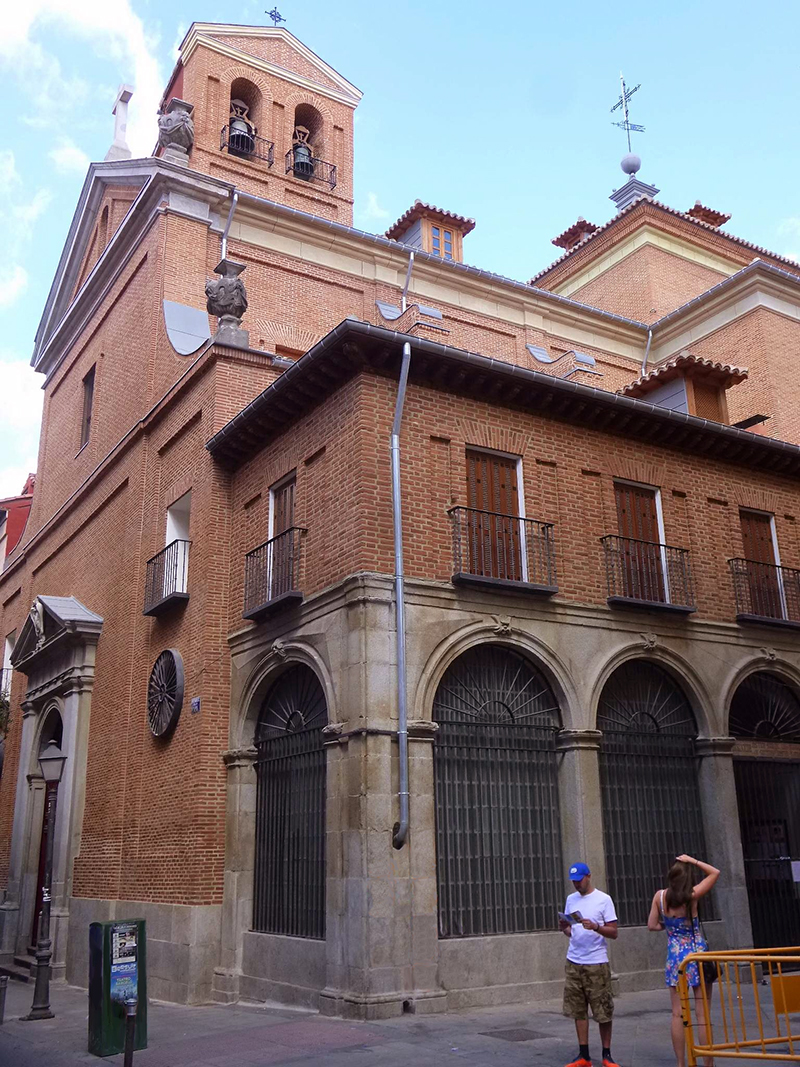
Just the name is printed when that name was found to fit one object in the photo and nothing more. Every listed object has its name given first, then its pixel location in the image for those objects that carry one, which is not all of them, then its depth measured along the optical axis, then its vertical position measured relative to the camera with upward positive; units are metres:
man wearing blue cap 7.75 -0.65
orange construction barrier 6.95 -1.00
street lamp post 11.93 -0.60
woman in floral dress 7.59 -0.34
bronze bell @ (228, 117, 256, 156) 22.22 +15.54
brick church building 11.30 +2.71
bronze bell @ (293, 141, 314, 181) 23.14 +15.51
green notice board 9.45 -0.96
